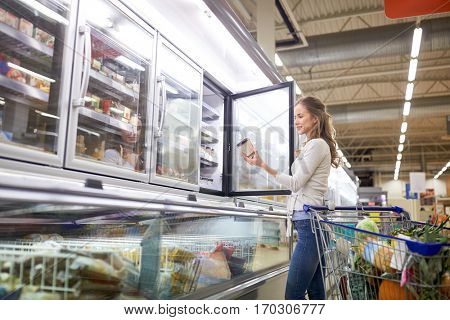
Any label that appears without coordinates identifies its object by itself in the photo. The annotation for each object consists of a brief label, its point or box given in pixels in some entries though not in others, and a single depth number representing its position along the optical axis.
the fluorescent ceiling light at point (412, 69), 7.60
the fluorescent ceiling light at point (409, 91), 9.22
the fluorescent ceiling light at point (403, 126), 12.67
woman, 1.96
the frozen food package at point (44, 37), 2.09
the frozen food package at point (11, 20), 1.93
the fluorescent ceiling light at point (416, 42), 5.90
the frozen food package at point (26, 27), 2.00
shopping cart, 1.23
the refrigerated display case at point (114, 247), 1.25
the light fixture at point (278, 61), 7.76
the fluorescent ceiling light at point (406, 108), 10.63
